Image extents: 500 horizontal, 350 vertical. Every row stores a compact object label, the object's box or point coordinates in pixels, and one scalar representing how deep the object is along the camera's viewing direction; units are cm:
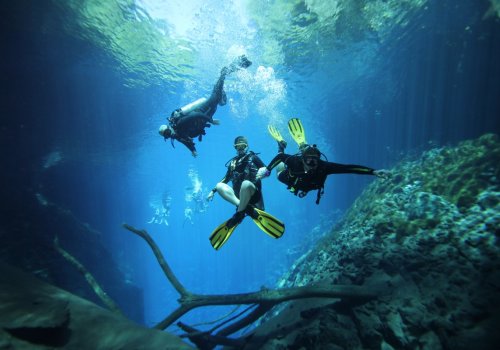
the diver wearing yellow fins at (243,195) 517
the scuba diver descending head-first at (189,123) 759
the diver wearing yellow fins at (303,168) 484
